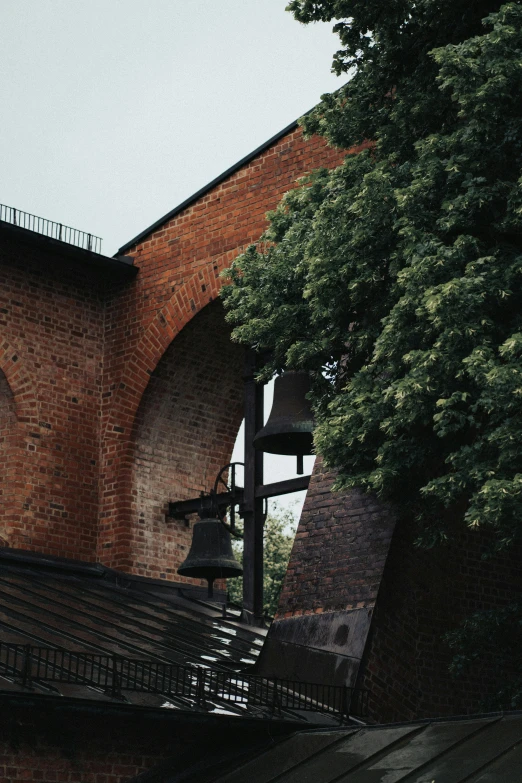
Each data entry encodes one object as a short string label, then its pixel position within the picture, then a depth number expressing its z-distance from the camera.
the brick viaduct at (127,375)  14.41
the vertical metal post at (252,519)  14.30
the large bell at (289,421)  11.17
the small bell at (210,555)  13.02
